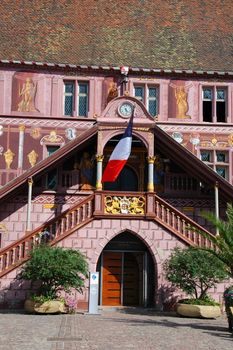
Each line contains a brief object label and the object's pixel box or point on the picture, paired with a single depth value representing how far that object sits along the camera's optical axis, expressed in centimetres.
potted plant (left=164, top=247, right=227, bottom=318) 2077
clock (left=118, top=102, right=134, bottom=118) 2481
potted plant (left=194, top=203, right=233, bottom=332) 1708
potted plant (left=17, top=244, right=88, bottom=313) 2072
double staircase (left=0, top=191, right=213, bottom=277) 2328
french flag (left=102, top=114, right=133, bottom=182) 2334
